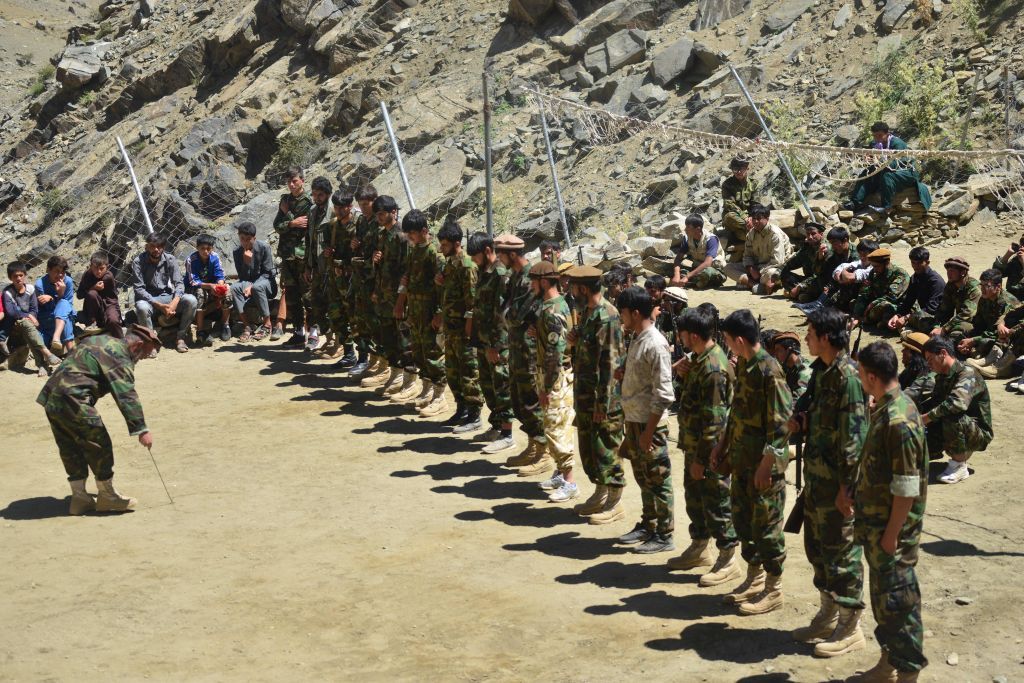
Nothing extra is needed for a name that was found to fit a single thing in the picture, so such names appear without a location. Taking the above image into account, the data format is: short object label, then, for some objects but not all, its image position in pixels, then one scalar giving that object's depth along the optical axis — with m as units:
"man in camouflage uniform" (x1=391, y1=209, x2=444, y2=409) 11.21
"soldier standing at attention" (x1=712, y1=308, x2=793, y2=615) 6.38
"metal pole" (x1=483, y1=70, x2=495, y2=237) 13.38
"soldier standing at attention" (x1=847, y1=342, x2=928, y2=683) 5.50
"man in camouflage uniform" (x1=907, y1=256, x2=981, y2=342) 11.48
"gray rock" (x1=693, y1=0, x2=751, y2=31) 25.27
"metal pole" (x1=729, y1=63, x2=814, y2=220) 15.45
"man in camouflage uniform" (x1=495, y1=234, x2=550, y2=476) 9.49
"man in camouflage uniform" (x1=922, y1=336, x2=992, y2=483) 8.97
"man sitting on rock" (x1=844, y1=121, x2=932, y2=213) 15.55
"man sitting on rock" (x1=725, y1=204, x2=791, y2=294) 14.42
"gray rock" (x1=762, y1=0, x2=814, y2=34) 24.06
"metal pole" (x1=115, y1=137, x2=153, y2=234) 15.76
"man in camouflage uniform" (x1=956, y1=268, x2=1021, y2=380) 11.22
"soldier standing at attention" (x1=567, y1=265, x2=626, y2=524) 8.08
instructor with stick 8.81
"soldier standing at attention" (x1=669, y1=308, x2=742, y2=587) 6.96
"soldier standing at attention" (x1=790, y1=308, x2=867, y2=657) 6.02
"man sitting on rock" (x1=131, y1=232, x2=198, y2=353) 13.92
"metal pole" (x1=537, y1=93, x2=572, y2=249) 16.58
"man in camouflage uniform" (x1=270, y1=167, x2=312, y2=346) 13.95
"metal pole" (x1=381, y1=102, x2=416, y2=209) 14.83
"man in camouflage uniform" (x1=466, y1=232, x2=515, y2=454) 10.16
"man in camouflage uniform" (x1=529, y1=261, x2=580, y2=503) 8.83
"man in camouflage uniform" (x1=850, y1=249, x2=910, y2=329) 12.39
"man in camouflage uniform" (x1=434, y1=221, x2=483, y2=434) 10.64
